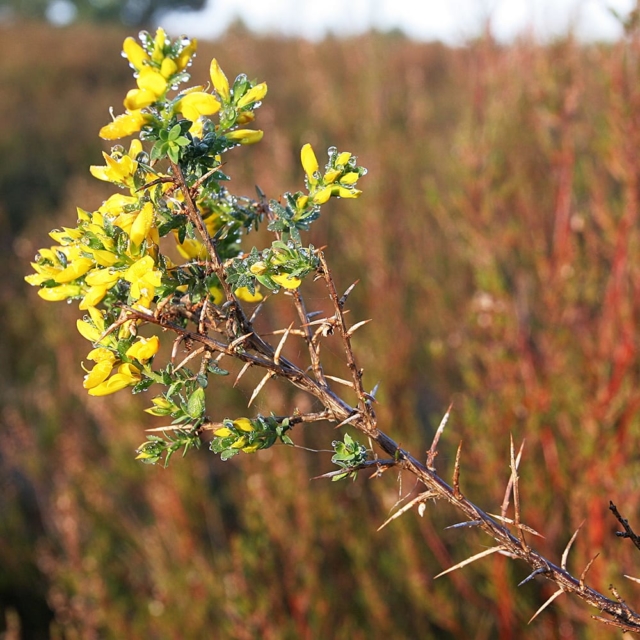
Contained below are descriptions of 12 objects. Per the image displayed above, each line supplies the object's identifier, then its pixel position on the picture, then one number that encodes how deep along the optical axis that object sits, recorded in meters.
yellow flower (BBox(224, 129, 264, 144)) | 0.27
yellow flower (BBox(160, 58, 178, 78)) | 0.25
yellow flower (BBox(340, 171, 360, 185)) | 0.27
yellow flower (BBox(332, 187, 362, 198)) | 0.27
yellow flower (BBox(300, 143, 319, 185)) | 0.27
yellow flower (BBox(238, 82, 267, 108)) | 0.27
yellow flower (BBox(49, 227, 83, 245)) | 0.27
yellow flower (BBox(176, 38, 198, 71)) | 0.26
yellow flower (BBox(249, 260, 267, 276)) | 0.26
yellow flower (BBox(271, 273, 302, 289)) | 0.26
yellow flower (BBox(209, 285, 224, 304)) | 0.28
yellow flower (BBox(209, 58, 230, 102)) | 0.27
